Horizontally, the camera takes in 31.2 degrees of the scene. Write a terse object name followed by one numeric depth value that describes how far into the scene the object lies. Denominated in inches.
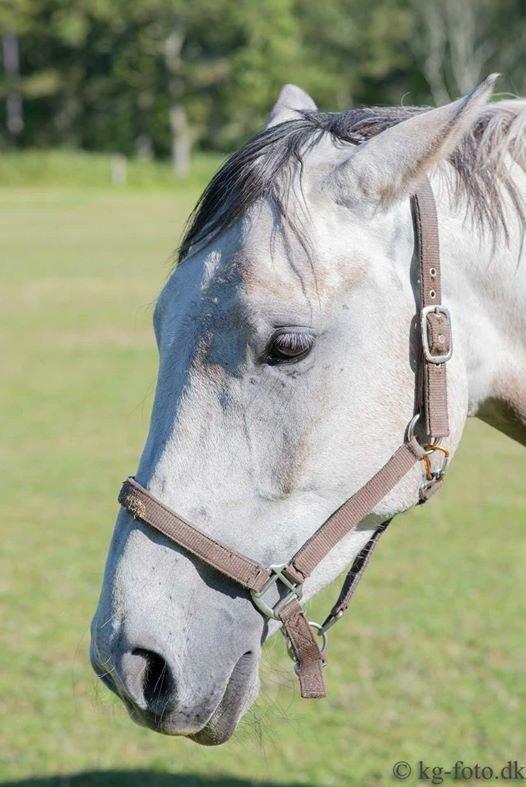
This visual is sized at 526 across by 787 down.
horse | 81.6
